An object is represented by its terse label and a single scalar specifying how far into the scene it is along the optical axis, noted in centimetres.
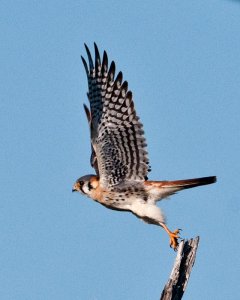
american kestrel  1592
